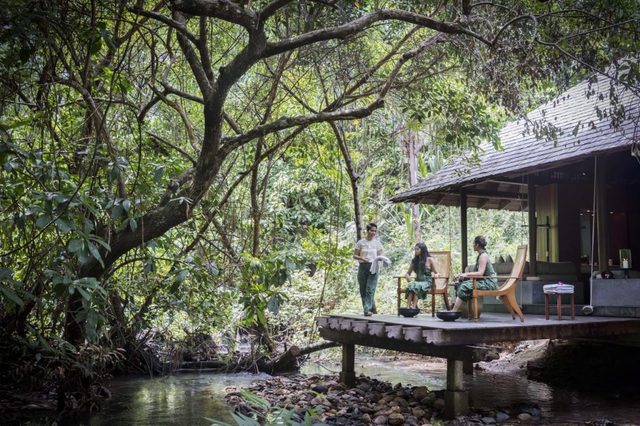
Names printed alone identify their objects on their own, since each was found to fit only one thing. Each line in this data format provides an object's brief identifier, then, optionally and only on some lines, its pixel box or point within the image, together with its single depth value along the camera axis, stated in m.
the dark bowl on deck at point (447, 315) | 7.97
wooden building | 9.55
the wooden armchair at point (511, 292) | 8.13
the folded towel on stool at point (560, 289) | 8.48
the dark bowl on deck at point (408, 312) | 8.89
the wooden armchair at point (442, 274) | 9.40
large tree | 5.07
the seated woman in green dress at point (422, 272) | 9.07
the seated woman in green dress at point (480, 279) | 8.18
